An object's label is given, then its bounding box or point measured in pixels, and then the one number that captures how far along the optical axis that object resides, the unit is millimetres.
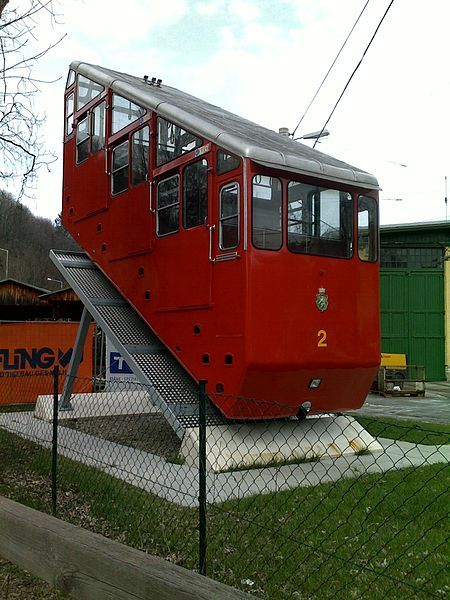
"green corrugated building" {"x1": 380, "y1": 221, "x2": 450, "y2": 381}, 28625
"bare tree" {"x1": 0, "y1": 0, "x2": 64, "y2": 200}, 7898
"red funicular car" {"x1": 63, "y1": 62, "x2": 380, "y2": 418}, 7867
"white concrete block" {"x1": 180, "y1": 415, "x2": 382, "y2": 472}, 7934
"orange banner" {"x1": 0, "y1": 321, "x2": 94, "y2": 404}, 15039
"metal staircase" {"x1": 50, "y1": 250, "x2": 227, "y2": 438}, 8422
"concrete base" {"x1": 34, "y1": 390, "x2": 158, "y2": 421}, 11969
